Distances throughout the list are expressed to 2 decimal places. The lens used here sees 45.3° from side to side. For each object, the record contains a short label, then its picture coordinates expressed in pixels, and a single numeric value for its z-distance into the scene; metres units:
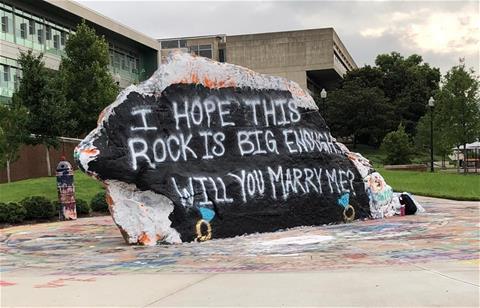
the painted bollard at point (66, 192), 16.48
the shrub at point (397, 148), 42.25
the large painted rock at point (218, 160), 11.04
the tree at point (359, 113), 63.38
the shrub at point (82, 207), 17.95
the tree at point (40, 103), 26.72
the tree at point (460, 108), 36.06
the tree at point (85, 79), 31.73
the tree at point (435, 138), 38.34
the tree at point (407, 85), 69.88
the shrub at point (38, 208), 16.73
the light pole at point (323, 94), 31.44
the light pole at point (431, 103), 34.94
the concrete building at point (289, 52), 79.12
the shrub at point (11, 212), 15.99
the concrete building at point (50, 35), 40.28
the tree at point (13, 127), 25.42
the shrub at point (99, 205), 18.98
